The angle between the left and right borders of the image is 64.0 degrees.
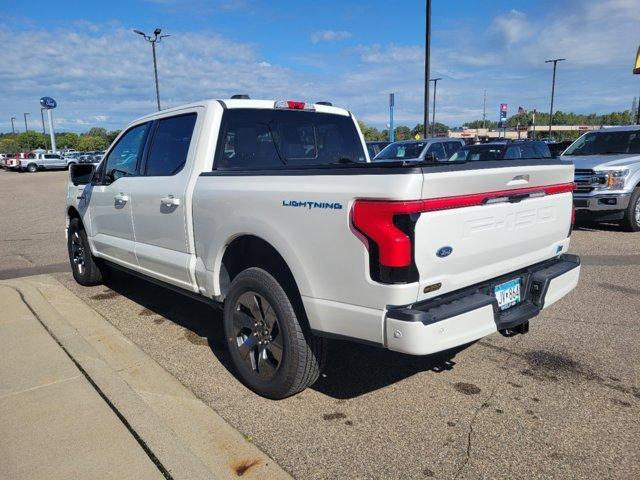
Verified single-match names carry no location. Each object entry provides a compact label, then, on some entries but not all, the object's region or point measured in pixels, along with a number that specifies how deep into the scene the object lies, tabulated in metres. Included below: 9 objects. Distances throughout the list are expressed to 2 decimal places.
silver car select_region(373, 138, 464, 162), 15.38
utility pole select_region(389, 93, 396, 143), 25.58
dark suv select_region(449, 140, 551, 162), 11.58
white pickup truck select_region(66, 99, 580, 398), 2.56
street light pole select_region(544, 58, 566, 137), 60.88
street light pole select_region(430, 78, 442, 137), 52.19
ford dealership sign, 62.22
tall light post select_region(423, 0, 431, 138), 19.85
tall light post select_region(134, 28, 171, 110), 29.23
